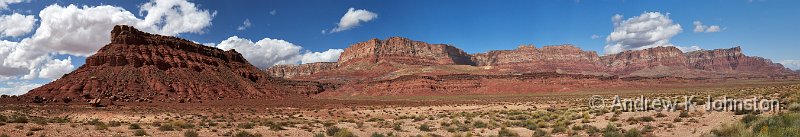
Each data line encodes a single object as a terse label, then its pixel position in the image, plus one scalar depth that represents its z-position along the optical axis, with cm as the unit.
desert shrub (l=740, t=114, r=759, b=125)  1553
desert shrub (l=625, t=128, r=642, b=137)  1584
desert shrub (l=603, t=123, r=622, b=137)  1630
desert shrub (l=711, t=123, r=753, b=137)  1337
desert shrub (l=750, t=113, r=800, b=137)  1099
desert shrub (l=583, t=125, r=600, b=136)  1806
